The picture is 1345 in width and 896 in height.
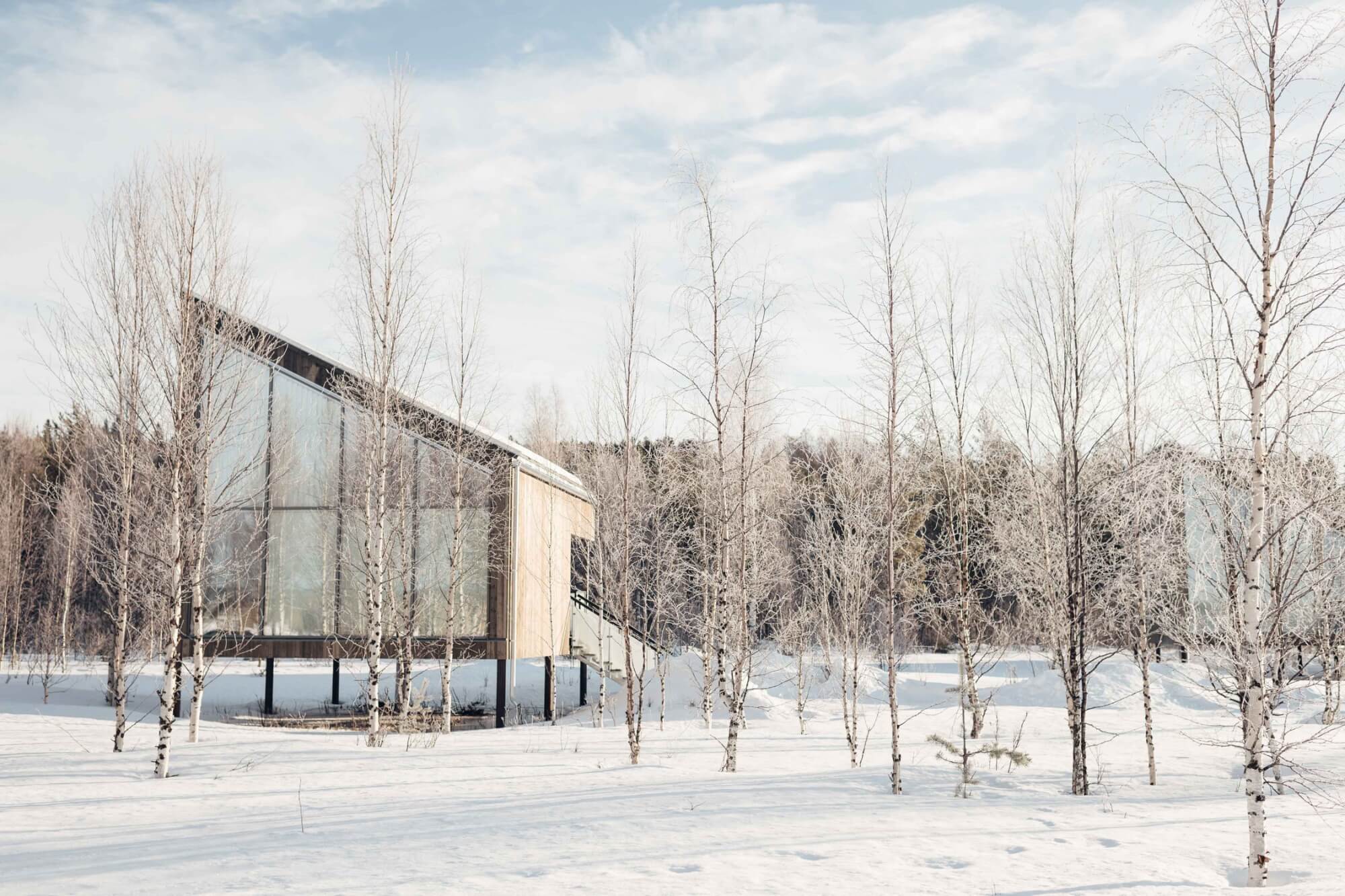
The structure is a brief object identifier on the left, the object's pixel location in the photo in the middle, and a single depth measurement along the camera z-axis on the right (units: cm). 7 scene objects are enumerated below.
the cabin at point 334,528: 1817
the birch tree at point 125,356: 1330
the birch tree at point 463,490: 1752
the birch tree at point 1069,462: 1173
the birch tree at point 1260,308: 783
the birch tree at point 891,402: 1145
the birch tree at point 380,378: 1559
